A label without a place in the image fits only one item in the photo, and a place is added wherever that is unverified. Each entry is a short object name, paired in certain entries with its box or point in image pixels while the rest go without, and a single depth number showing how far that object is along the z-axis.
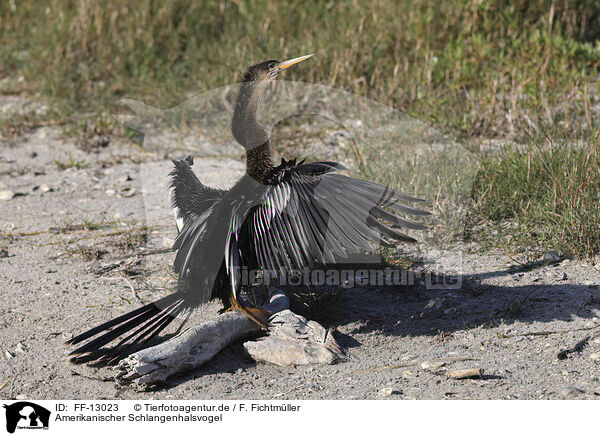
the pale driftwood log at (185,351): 6.11
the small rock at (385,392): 5.80
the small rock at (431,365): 6.15
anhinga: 6.26
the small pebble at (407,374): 6.06
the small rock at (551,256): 7.97
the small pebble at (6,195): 10.84
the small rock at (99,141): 12.29
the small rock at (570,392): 5.56
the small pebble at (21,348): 6.89
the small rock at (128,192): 10.87
